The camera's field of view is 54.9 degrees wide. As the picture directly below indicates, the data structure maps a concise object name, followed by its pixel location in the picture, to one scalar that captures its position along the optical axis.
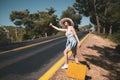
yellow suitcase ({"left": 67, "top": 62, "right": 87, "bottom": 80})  3.61
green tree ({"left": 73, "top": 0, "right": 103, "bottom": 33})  25.10
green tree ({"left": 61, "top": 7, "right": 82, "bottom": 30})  54.50
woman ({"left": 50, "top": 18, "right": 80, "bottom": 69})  3.99
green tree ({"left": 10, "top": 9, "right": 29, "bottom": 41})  29.23
